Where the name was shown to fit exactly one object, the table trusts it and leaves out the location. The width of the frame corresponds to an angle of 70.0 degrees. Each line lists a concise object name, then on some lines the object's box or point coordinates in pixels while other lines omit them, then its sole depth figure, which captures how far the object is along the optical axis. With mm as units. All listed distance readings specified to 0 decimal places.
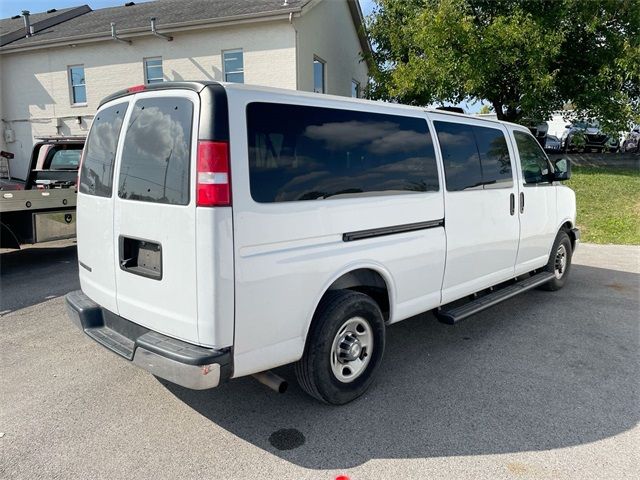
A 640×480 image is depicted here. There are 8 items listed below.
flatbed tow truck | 6336
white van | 2512
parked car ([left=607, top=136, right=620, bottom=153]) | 17827
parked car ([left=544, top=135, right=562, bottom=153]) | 20388
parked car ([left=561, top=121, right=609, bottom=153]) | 17520
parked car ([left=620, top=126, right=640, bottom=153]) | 19833
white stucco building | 14039
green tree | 12367
